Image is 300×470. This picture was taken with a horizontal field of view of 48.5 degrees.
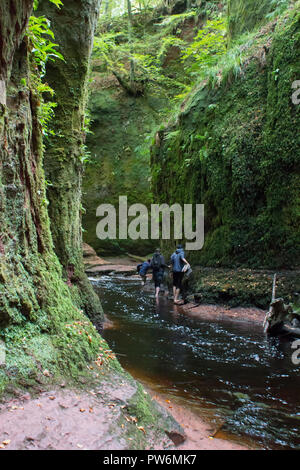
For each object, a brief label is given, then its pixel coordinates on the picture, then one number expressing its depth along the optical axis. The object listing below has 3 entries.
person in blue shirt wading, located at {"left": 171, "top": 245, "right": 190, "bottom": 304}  10.96
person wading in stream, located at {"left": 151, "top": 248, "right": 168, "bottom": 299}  12.02
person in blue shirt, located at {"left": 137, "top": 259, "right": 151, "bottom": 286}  13.61
